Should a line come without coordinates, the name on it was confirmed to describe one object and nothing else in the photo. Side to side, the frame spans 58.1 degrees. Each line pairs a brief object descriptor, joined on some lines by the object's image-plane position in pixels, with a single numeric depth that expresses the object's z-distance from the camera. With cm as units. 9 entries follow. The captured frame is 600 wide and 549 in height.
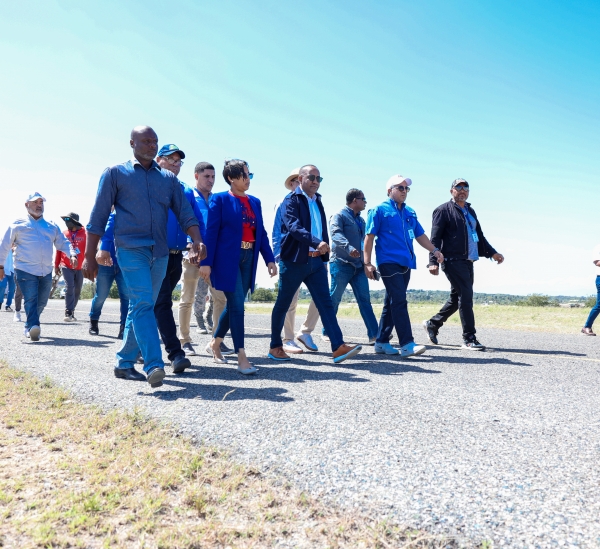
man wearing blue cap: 547
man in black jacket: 755
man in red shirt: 1144
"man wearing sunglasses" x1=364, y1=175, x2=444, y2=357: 659
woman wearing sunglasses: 532
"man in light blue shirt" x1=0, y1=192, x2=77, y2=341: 796
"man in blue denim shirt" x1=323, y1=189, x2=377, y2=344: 772
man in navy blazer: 594
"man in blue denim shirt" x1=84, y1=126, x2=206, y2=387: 453
